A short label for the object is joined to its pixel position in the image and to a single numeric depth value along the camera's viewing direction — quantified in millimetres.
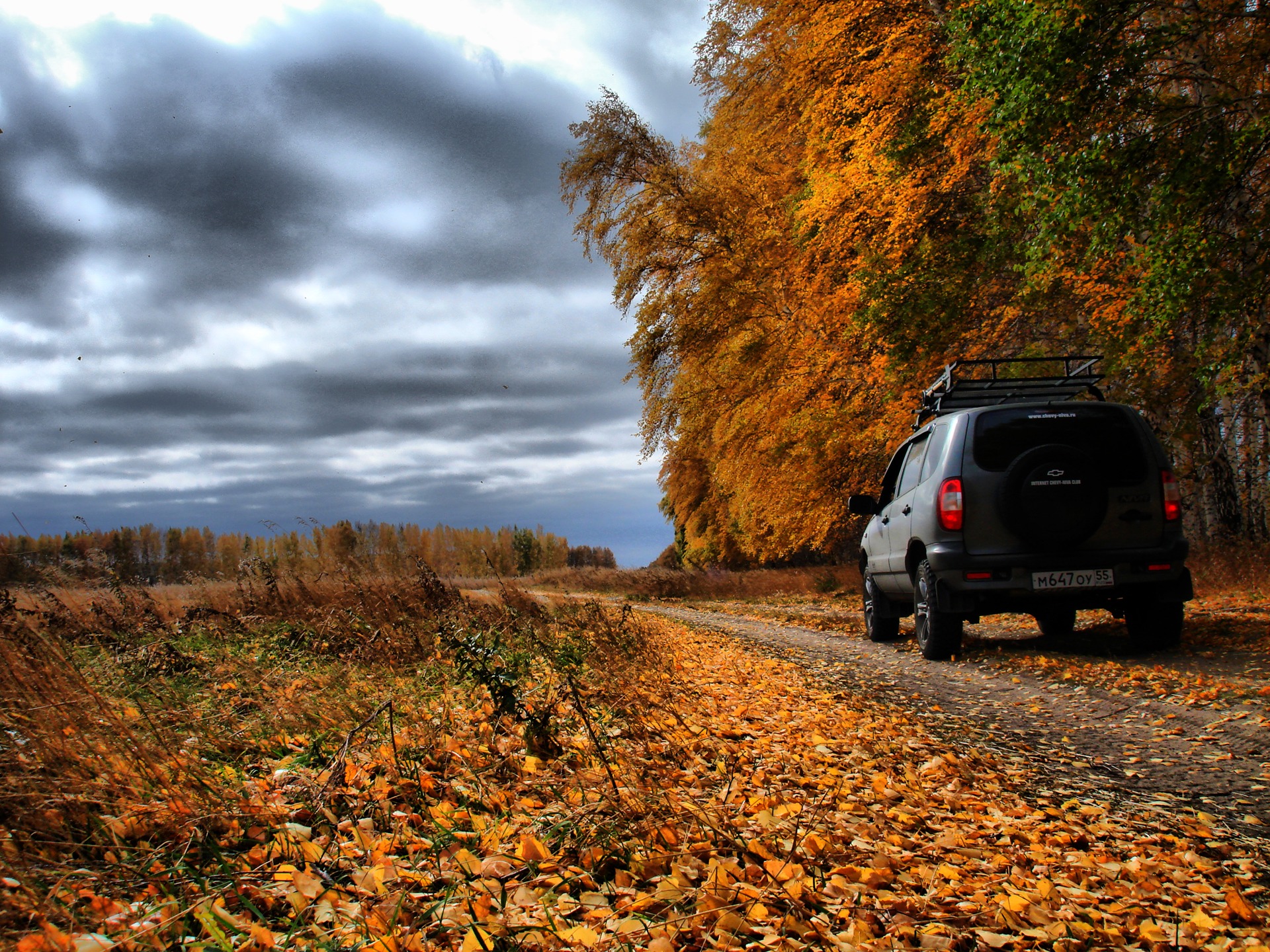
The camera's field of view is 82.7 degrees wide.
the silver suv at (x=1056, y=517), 6109
